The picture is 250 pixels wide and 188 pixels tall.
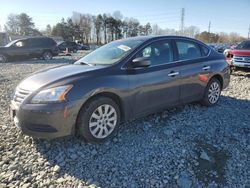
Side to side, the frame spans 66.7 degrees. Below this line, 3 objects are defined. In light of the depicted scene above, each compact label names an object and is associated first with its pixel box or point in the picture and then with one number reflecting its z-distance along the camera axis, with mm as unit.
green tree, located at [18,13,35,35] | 51730
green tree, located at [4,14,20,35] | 52545
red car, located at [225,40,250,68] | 7719
